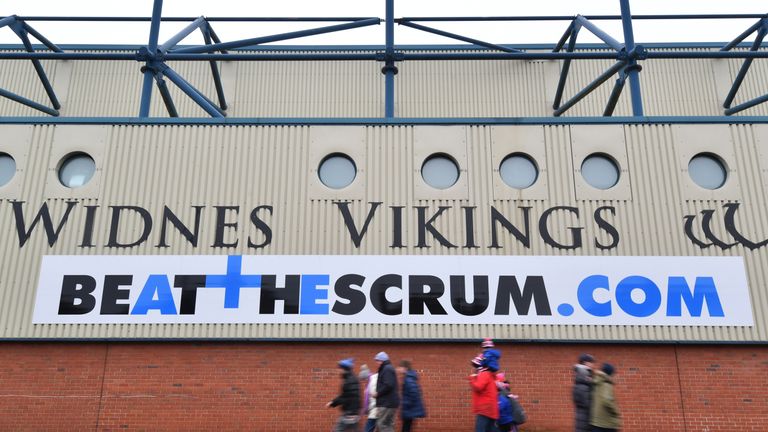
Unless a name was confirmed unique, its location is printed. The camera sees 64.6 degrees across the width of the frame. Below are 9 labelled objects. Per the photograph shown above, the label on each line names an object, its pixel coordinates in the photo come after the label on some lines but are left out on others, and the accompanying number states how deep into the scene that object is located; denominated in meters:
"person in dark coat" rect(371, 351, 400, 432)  9.12
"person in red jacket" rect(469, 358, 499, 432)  8.56
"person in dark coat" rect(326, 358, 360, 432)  9.04
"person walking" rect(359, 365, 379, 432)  9.40
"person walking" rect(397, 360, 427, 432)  9.62
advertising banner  11.59
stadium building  11.35
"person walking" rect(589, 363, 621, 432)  8.15
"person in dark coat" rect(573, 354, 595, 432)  8.50
